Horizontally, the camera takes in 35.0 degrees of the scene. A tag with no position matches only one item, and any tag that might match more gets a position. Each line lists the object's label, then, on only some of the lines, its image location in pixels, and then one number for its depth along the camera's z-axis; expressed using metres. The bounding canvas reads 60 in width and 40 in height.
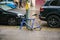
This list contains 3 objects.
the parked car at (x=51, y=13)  5.98
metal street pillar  5.84
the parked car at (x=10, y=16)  6.35
